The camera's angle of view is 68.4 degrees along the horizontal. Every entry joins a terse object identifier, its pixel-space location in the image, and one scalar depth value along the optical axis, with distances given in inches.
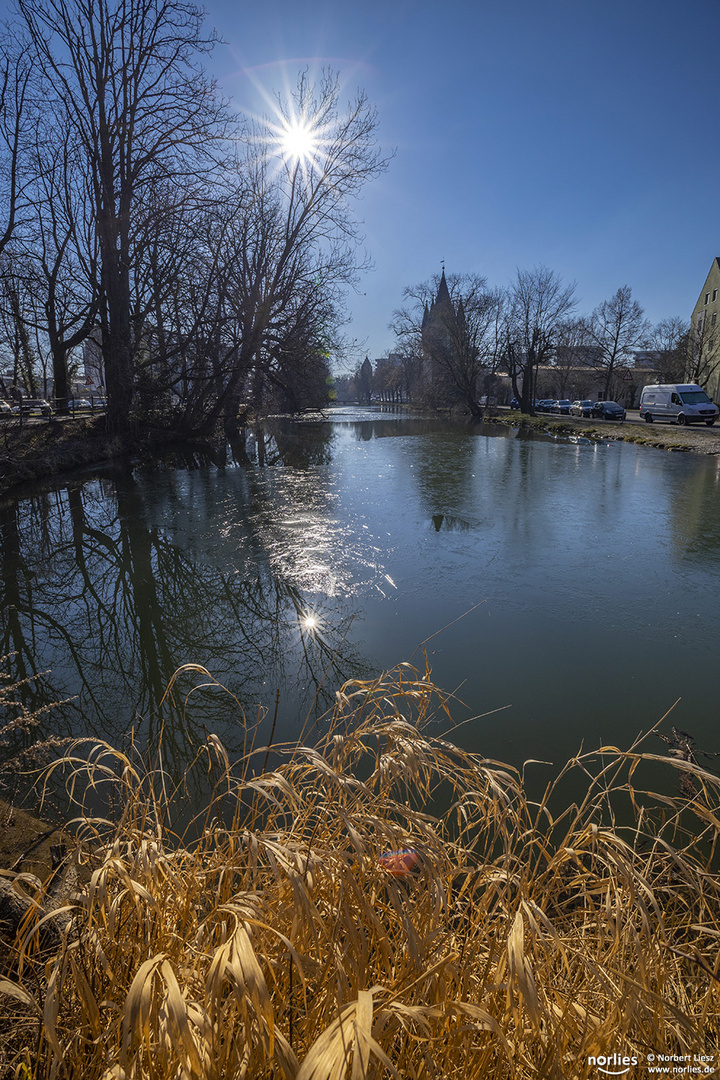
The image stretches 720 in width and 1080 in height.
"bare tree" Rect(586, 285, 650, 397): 1779.0
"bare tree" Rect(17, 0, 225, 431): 567.8
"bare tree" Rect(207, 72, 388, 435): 703.1
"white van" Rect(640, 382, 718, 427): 933.2
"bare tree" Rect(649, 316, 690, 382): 1486.2
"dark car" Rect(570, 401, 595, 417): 1423.8
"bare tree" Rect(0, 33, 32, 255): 562.4
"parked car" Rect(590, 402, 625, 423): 1285.7
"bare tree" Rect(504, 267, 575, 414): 1563.7
